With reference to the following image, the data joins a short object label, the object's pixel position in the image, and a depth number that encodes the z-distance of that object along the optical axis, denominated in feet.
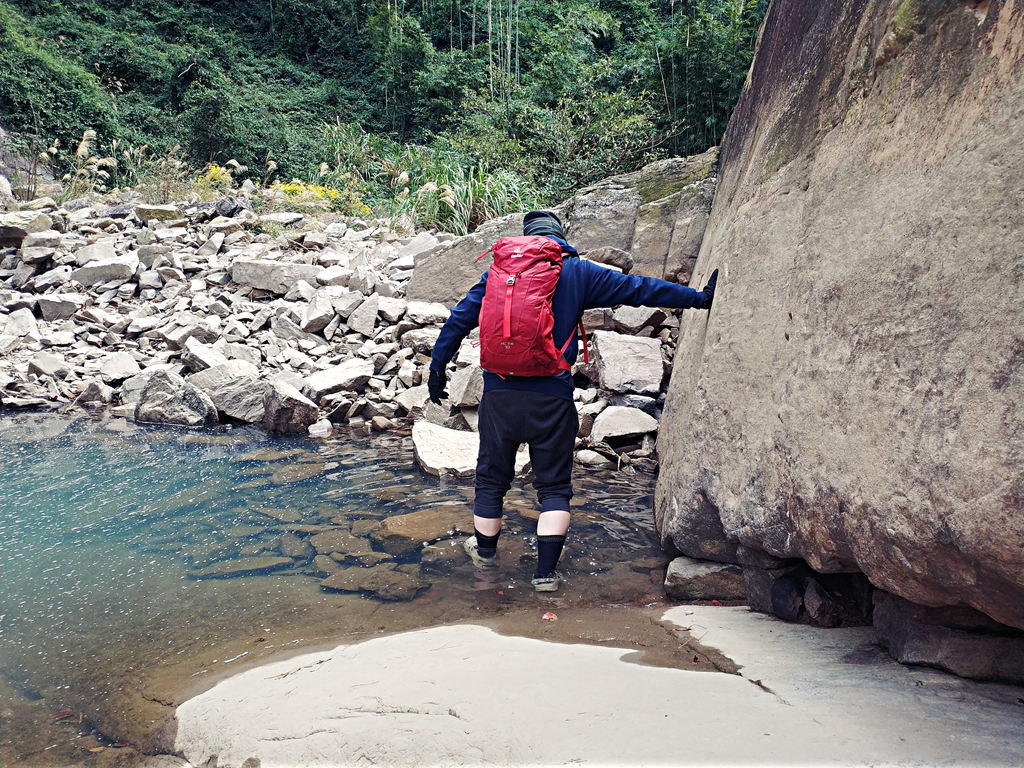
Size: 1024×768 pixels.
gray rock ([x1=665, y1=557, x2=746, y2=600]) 9.32
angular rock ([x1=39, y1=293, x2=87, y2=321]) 27.94
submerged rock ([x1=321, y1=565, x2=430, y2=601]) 10.09
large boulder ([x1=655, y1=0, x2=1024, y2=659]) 4.79
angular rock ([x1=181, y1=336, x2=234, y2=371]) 22.58
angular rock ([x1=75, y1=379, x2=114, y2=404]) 22.67
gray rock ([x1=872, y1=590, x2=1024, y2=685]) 5.79
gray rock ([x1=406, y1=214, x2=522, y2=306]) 24.85
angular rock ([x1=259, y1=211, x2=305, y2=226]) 36.78
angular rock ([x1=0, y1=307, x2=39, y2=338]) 26.27
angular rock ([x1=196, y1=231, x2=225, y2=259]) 33.14
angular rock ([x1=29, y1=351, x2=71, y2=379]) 23.90
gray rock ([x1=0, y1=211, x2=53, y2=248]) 32.94
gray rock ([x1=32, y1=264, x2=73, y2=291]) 29.86
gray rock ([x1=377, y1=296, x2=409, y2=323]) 24.71
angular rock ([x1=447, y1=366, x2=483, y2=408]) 17.92
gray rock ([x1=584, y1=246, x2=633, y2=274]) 19.90
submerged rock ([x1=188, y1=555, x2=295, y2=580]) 10.83
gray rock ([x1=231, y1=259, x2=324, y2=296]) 28.37
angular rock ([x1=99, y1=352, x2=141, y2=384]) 23.52
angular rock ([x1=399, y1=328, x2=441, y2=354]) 22.48
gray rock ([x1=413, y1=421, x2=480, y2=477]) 15.58
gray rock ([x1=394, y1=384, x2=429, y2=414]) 20.15
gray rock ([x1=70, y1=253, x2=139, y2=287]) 30.01
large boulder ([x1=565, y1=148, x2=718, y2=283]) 20.26
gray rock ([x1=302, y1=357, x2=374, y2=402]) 20.53
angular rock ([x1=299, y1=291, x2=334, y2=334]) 24.94
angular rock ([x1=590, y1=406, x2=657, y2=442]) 16.29
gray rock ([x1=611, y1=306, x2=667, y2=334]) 19.17
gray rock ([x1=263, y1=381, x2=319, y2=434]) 19.49
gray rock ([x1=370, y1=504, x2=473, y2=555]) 11.95
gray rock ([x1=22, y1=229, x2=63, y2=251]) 32.35
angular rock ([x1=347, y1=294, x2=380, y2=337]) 24.57
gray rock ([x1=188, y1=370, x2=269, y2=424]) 20.66
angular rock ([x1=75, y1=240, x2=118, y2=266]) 31.37
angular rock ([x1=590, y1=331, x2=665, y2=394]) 17.12
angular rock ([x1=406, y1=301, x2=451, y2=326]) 24.02
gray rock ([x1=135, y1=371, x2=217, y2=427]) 20.58
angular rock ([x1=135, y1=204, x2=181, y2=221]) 37.29
